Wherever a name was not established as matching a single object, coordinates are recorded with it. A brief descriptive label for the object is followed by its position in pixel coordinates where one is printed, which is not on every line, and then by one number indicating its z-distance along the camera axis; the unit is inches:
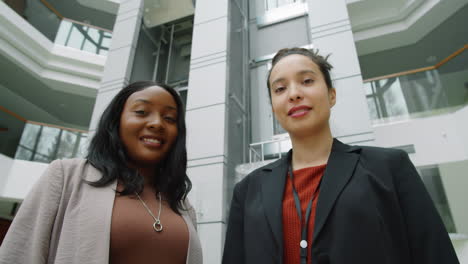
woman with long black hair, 46.1
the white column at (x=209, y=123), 150.8
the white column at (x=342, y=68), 149.1
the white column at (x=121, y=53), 217.0
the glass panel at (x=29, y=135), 294.7
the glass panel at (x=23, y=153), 287.9
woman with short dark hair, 38.5
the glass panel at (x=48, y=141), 300.2
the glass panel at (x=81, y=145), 287.3
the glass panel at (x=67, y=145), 302.8
